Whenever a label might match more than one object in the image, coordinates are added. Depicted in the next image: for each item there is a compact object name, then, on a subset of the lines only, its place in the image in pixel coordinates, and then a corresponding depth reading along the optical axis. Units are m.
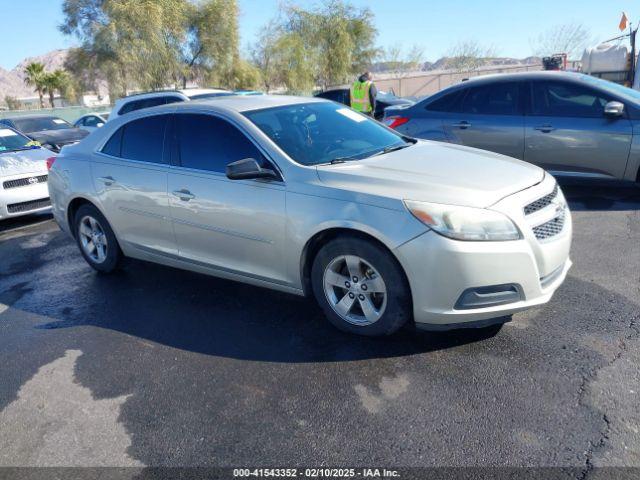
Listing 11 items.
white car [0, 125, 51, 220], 7.77
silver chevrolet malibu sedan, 3.24
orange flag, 16.86
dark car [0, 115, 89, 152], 12.82
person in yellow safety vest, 12.26
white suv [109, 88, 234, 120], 10.62
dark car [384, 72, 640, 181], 6.44
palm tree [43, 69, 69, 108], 50.51
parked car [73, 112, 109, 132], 19.20
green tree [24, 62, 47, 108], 50.56
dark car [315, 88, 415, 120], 15.78
